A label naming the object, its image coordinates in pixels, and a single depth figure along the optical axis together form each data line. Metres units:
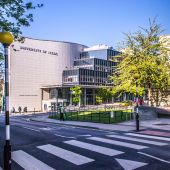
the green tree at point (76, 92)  42.32
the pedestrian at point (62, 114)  22.35
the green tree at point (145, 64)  19.67
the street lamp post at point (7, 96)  4.88
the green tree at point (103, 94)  43.84
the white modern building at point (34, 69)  52.05
